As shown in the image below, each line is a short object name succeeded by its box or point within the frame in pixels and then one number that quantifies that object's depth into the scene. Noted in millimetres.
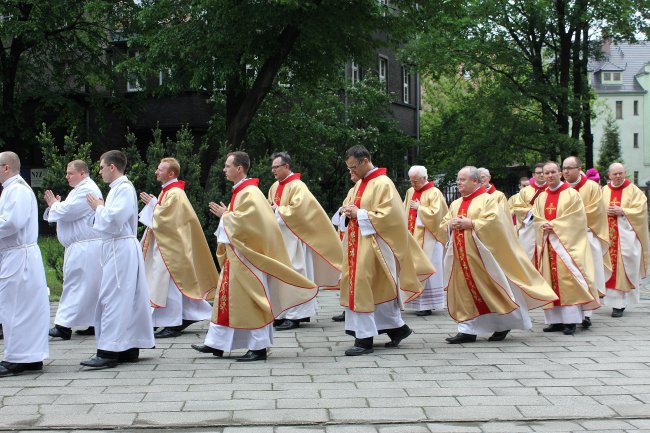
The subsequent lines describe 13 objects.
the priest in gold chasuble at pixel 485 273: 9883
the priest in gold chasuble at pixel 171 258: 10633
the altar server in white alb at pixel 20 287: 8141
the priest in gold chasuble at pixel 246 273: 8680
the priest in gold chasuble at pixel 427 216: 13109
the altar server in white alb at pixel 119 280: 8430
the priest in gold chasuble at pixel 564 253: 10578
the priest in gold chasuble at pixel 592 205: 11930
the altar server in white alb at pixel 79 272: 10078
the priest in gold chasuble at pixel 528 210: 12720
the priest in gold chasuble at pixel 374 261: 9133
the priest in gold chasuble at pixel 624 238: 12500
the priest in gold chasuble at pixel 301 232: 11219
